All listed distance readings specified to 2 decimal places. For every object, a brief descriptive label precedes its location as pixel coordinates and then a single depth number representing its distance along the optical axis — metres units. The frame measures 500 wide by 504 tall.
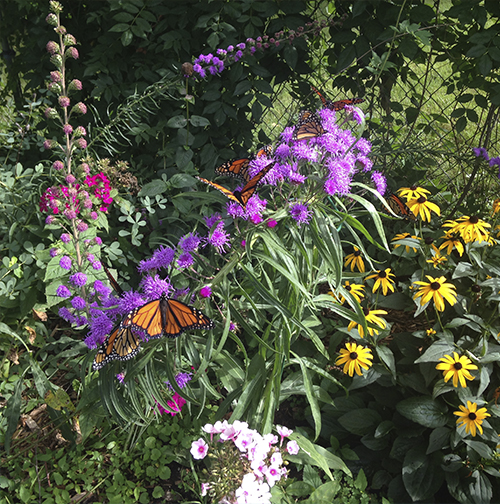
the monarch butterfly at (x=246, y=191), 1.24
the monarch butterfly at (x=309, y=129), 1.43
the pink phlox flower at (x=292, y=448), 1.41
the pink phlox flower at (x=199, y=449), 1.33
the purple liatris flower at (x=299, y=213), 1.34
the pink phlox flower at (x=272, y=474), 1.26
